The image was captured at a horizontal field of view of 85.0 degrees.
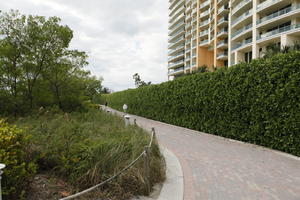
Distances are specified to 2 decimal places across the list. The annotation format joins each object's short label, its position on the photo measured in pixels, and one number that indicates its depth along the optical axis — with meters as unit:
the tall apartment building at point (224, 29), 21.95
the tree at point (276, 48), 14.68
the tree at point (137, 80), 75.44
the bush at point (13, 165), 2.28
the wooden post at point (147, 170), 3.05
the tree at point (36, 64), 8.81
